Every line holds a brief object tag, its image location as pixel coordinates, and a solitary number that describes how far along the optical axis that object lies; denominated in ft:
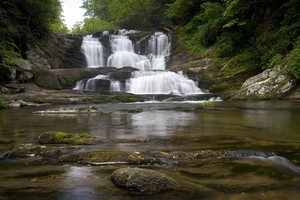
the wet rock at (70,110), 35.80
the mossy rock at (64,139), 17.11
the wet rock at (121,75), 66.24
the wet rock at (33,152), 14.80
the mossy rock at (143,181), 10.30
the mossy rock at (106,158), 13.51
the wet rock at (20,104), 47.26
